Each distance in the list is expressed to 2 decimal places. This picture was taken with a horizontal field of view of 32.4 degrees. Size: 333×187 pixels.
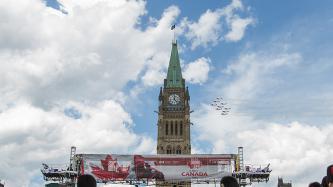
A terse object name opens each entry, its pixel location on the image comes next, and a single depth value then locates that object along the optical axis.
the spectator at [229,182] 6.66
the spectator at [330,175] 6.51
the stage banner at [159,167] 49.50
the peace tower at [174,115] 100.56
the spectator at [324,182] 7.27
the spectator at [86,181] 6.58
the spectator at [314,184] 8.20
